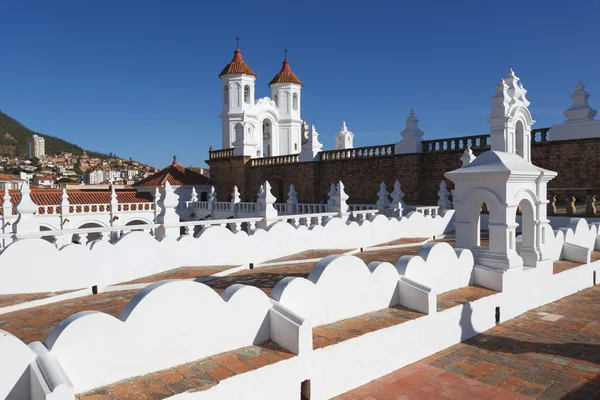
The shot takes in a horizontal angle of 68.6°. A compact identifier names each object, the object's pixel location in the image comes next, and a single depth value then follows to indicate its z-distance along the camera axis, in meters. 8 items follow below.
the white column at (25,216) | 8.31
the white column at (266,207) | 12.03
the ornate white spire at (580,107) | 14.65
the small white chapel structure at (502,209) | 6.33
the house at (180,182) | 31.81
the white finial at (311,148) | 25.47
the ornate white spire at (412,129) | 20.09
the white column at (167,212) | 9.95
